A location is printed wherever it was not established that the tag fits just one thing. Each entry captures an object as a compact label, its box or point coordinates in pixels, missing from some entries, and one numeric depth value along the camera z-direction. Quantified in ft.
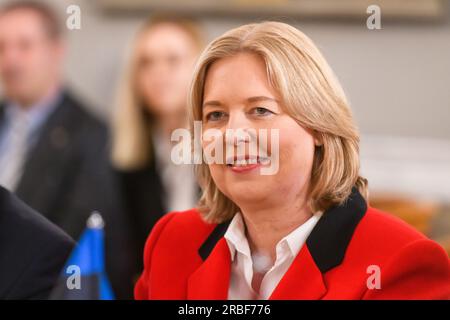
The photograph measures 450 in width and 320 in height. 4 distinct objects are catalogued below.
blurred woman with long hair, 14.07
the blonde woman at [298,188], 9.48
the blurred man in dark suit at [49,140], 12.78
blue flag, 10.10
